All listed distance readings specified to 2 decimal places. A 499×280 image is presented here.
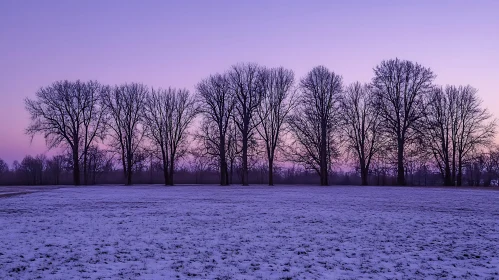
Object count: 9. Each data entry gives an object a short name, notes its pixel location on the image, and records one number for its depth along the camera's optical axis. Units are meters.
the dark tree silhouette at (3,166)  128.12
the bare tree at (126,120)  62.00
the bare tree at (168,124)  61.44
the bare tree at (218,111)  55.73
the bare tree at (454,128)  54.09
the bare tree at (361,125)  55.66
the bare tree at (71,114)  56.72
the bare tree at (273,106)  55.69
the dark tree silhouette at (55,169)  94.06
